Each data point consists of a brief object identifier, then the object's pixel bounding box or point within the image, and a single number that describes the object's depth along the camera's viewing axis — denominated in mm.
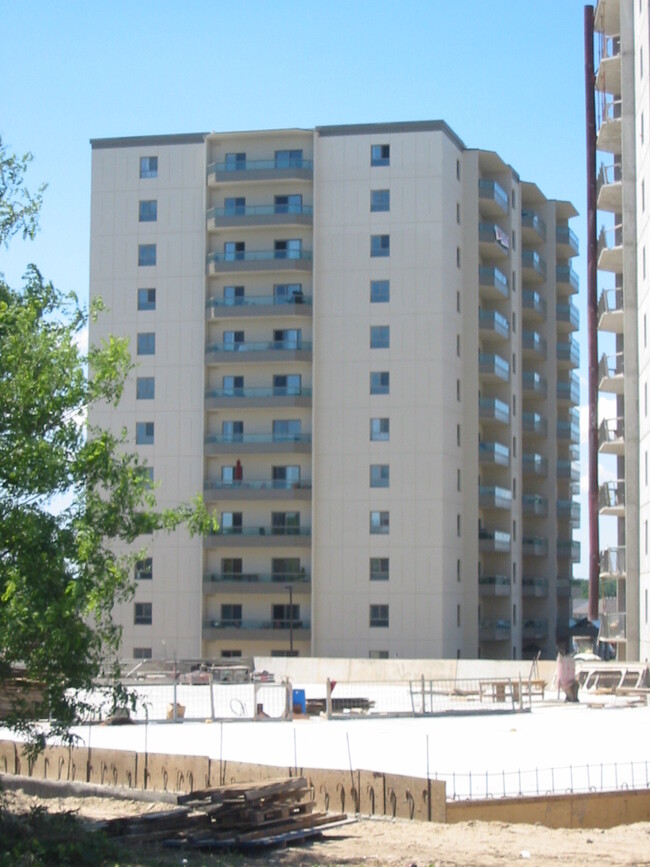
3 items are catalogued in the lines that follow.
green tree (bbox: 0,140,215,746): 20250
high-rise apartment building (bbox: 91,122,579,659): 81312
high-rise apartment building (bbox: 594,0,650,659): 55531
